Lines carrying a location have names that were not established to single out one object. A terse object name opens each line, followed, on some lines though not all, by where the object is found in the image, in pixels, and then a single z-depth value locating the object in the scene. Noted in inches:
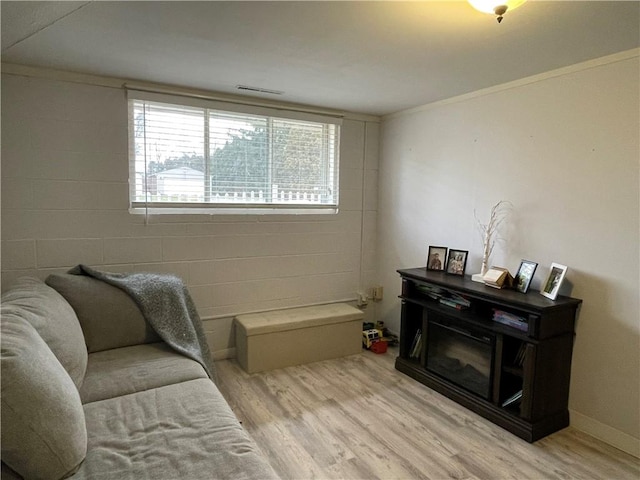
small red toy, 144.8
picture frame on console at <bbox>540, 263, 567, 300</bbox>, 96.6
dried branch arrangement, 115.6
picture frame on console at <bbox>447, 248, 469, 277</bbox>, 123.7
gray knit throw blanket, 99.3
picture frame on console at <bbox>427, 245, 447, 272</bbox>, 130.2
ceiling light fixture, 58.8
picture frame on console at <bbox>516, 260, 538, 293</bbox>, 102.6
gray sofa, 49.3
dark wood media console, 93.6
